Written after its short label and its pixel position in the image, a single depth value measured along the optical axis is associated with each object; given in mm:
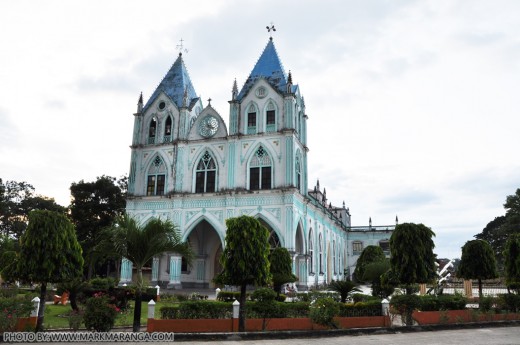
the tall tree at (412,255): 14969
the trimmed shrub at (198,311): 12766
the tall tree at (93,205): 38488
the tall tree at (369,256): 28794
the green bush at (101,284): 19000
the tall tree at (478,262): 19188
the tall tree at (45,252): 11711
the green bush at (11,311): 11009
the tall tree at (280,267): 19859
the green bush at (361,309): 13891
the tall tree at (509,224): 41719
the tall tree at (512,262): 17594
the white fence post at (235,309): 12727
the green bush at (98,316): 11250
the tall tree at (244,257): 12594
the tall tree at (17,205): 47325
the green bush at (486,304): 15930
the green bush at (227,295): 20236
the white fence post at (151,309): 11914
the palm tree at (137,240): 13047
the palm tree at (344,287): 17172
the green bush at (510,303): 16203
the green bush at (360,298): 17969
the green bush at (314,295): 19078
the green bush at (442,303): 15287
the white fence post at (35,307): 11703
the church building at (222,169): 30453
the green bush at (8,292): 18284
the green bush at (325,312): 12805
